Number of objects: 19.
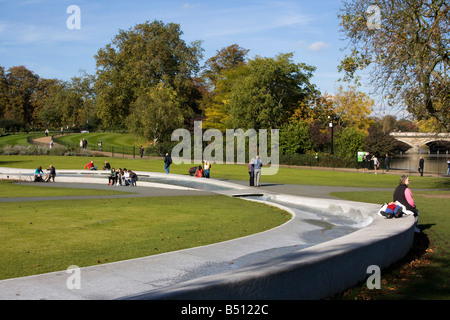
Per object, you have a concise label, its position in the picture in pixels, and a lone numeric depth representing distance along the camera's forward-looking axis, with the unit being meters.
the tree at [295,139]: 54.09
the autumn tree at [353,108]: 68.50
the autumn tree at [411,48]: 20.98
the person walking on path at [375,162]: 43.50
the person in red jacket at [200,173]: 30.91
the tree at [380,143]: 49.62
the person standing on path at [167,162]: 32.88
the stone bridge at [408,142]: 91.93
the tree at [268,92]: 56.81
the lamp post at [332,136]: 48.53
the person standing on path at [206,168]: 30.42
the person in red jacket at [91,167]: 36.42
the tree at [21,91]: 104.19
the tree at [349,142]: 50.91
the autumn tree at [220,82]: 67.19
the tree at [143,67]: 69.69
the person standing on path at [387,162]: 44.34
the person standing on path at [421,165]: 39.03
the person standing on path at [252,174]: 25.97
